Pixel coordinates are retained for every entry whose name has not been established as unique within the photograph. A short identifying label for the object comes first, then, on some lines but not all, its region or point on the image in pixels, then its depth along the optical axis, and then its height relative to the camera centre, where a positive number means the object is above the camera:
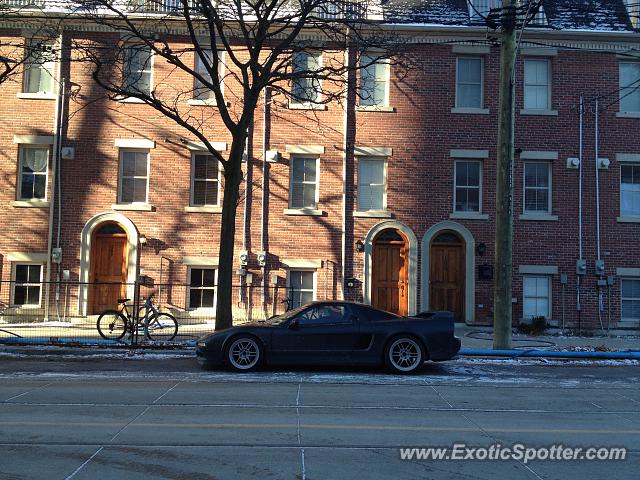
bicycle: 13.91 -1.31
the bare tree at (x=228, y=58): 13.19 +5.43
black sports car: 10.55 -1.22
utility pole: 13.36 +1.99
